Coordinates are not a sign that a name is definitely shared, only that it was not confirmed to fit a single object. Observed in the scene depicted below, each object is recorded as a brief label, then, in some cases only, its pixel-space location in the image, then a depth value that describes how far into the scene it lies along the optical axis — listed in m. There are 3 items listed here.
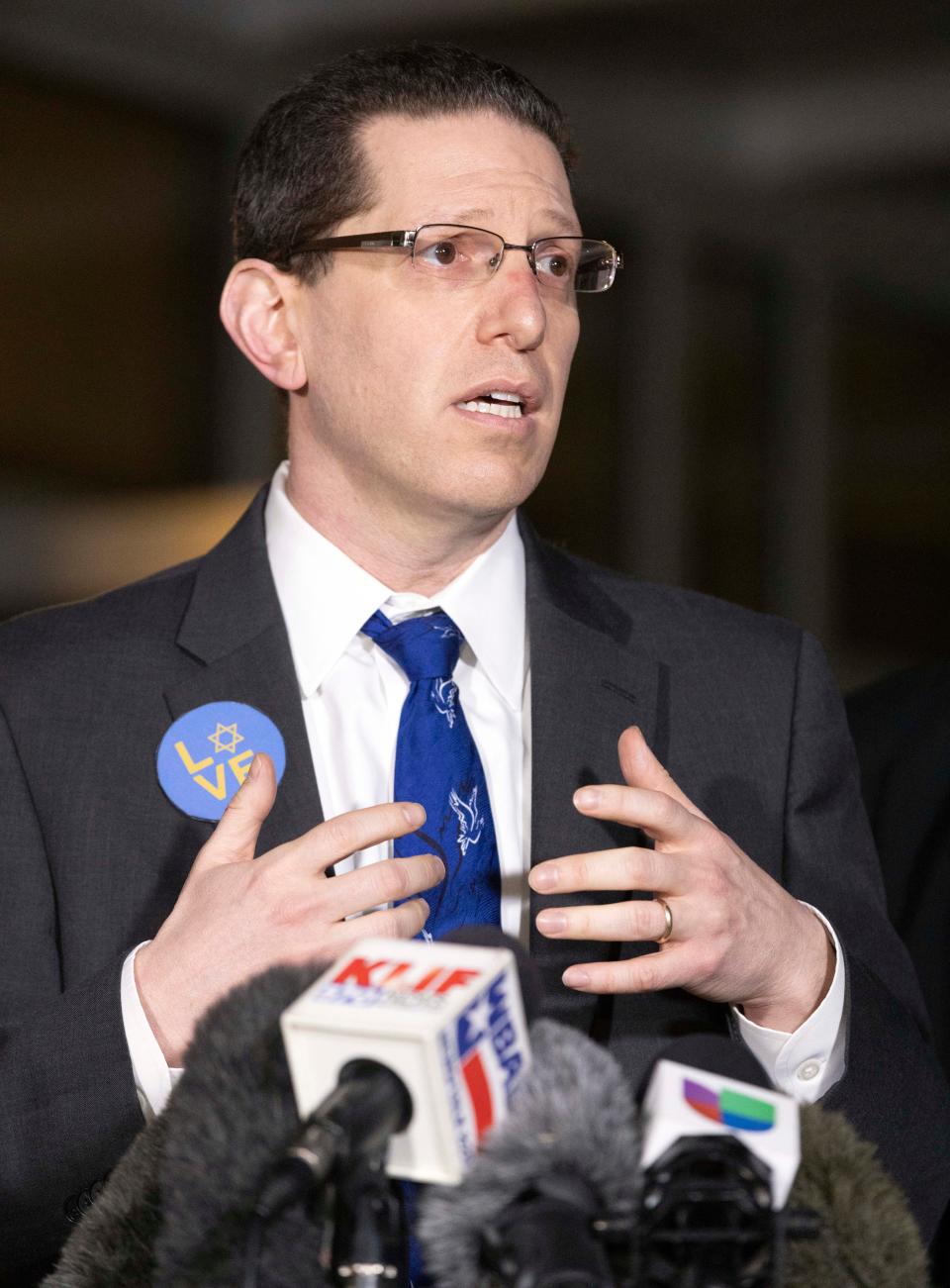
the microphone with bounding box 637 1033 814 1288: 3.50
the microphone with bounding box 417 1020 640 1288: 3.44
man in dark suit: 3.75
